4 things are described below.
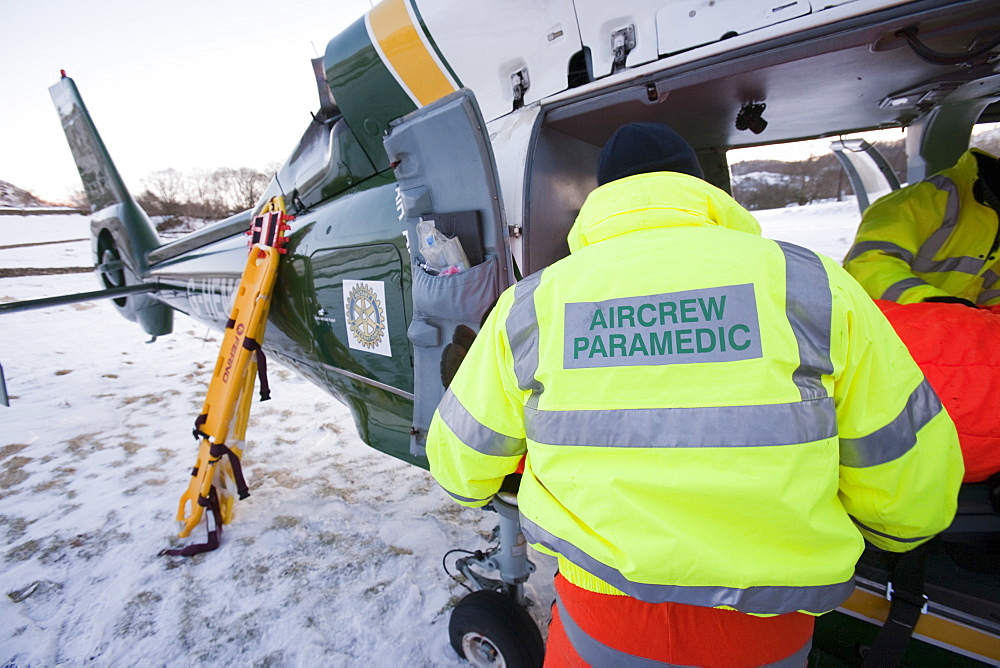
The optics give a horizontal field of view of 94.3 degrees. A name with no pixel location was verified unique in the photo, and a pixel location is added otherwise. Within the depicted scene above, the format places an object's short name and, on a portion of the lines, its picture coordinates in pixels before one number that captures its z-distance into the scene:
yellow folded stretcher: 2.64
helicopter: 1.23
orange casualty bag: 1.17
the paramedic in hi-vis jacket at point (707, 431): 0.77
